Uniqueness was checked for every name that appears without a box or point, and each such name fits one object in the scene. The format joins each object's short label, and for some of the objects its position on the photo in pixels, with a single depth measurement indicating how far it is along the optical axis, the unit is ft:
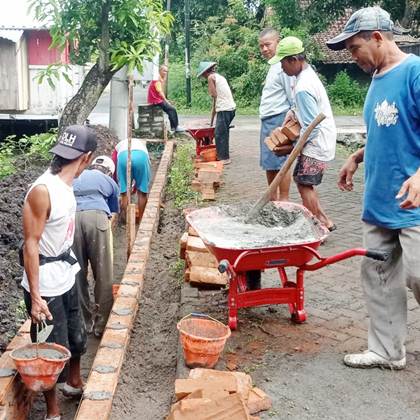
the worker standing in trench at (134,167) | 24.57
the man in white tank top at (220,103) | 36.42
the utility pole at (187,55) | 83.41
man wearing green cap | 19.57
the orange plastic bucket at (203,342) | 12.68
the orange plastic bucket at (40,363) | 12.16
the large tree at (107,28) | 29.37
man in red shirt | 47.55
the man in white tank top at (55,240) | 12.03
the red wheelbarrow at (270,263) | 13.35
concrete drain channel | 11.95
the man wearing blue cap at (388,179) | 11.75
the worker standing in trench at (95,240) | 17.46
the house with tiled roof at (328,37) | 88.77
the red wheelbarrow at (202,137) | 37.27
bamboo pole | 21.77
